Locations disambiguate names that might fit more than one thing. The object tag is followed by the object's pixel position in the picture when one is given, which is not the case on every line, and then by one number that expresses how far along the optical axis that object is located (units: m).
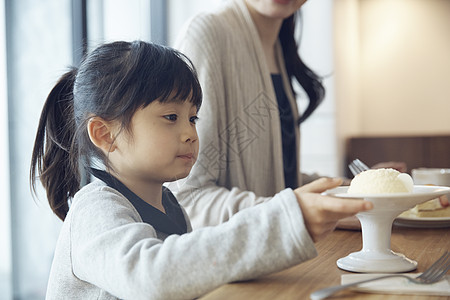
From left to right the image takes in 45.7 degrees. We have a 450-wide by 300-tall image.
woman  1.24
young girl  0.61
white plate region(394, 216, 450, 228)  1.03
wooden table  0.61
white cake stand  0.67
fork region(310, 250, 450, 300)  0.58
